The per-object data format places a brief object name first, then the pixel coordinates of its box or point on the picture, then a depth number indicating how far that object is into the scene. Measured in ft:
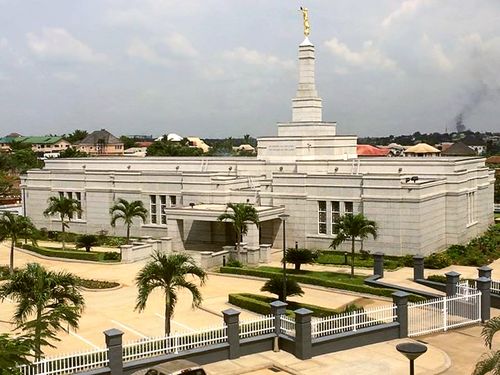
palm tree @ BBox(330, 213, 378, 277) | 113.29
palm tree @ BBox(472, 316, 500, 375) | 46.98
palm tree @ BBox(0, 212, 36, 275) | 122.52
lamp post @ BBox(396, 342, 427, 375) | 51.26
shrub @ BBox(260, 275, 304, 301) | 91.04
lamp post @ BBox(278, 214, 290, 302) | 88.50
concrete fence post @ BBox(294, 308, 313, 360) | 70.18
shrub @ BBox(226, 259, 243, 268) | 124.47
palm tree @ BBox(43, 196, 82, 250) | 151.12
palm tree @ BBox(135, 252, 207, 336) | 72.64
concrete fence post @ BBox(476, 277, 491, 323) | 85.66
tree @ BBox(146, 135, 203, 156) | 398.42
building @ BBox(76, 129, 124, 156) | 490.90
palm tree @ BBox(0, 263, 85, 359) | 60.86
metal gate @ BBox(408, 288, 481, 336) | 81.20
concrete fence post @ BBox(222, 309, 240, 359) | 70.08
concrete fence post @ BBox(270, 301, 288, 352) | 73.31
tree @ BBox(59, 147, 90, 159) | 360.99
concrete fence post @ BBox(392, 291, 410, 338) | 77.97
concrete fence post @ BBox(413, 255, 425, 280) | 108.37
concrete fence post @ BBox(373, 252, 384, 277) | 112.16
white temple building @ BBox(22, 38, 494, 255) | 134.82
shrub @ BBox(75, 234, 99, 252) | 145.28
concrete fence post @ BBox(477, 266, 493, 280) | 90.53
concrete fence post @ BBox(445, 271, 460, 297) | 90.58
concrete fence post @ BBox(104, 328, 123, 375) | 62.80
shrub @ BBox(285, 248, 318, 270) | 118.11
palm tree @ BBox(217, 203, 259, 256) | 125.70
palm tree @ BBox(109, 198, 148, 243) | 143.84
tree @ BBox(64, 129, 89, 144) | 592.48
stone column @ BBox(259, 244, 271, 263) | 130.41
